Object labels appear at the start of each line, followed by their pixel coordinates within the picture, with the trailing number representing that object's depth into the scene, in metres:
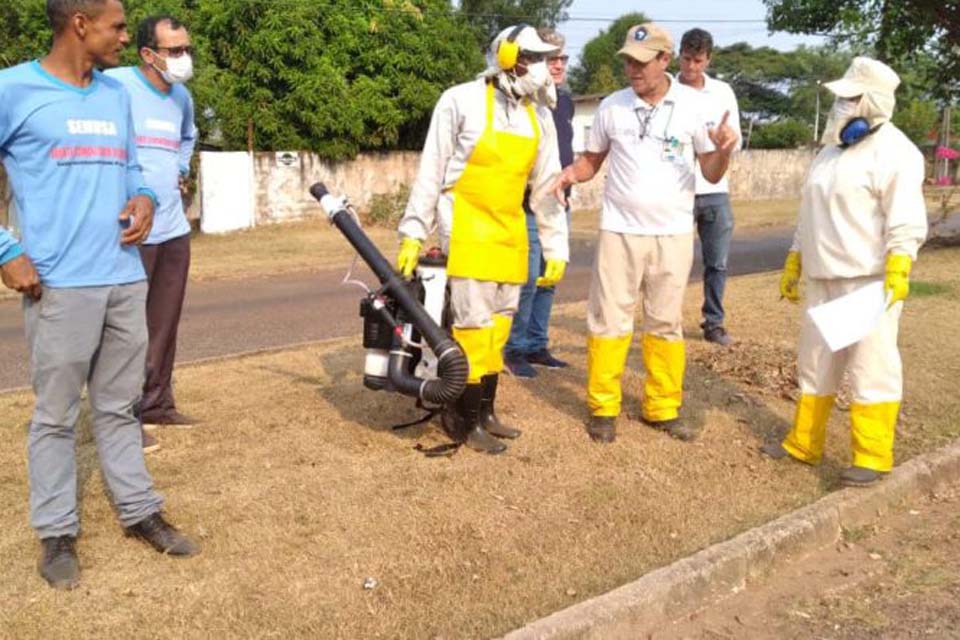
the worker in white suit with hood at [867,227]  4.69
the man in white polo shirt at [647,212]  5.39
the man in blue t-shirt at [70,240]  3.53
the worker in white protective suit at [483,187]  4.95
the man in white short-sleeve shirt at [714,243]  7.98
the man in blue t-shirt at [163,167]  5.16
